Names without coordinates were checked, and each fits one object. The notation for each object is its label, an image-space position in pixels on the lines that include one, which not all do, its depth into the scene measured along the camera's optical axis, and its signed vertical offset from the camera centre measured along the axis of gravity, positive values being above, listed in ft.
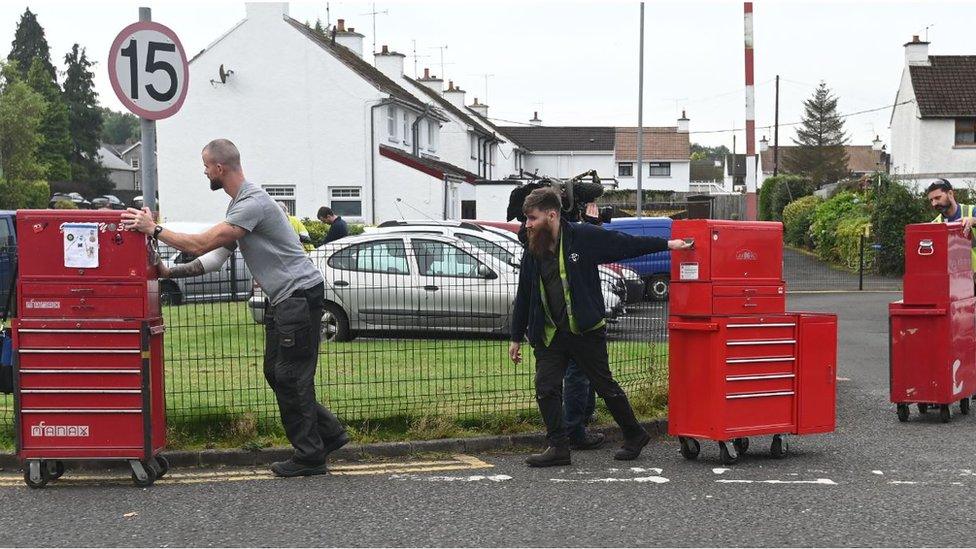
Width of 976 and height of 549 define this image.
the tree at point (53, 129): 277.64 +30.56
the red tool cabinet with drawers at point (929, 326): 29.17 -2.47
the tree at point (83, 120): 299.99 +35.41
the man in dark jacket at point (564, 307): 23.00 -1.49
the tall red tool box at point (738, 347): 23.11 -2.44
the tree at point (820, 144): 296.71 +27.96
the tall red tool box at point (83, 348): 21.42 -2.15
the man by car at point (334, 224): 53.36 +0.88
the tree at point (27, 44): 296.71 +56.45
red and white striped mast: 53.11 +5.69
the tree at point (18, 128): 234.99 +25.87
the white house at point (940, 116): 143.84 +16.66
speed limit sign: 24.63 +4.10
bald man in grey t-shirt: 21.80 -0.91
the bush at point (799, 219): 128.57 +2.41
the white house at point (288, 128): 126.31 +13.76
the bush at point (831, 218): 112.27 +2.20
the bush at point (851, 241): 103.40 -0.29
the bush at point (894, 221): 97.50 +1.58
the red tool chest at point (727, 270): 23.08 -0.69
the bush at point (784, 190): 148.15 +6.82
